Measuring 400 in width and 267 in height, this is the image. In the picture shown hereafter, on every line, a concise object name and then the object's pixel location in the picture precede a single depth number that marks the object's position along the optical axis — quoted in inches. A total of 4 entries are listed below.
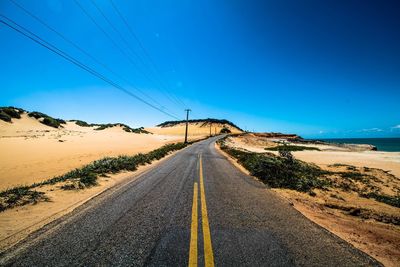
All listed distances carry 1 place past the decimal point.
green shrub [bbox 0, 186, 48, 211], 254.7
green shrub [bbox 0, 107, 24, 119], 1964.9
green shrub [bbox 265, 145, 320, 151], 1732.3
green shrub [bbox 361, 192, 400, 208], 314.8
